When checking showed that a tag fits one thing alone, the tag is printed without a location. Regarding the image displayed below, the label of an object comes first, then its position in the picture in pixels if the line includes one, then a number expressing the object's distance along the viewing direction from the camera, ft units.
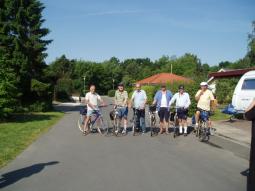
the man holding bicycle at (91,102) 31.41
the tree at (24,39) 60.04
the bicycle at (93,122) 31.75
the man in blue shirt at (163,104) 31.26
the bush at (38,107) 64.69
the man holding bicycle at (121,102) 31.33
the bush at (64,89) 128.51
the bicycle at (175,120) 29.58
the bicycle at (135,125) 31.19
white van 40.05
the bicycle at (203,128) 27.59
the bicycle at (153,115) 31.60
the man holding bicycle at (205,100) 28.29
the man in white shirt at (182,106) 30.41
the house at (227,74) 59.86
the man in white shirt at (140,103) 31.47
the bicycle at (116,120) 31.28
